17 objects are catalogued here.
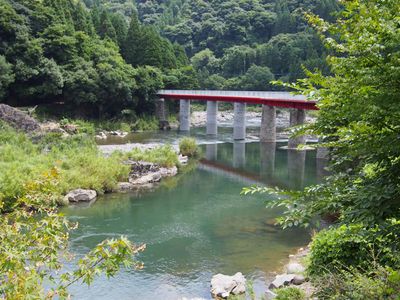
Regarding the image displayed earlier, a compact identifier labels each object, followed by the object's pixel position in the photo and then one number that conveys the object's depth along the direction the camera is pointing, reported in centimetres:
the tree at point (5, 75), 3703
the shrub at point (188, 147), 3139
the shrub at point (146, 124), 4665
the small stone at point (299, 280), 1037
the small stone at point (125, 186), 2156
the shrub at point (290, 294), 865
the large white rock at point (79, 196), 1902
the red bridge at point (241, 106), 3494
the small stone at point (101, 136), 3948
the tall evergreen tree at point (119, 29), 5632
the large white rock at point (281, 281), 1044
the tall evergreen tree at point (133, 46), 5459
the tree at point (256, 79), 7100
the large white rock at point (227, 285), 1072
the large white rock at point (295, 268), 1107
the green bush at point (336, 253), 852
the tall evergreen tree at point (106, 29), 5556
